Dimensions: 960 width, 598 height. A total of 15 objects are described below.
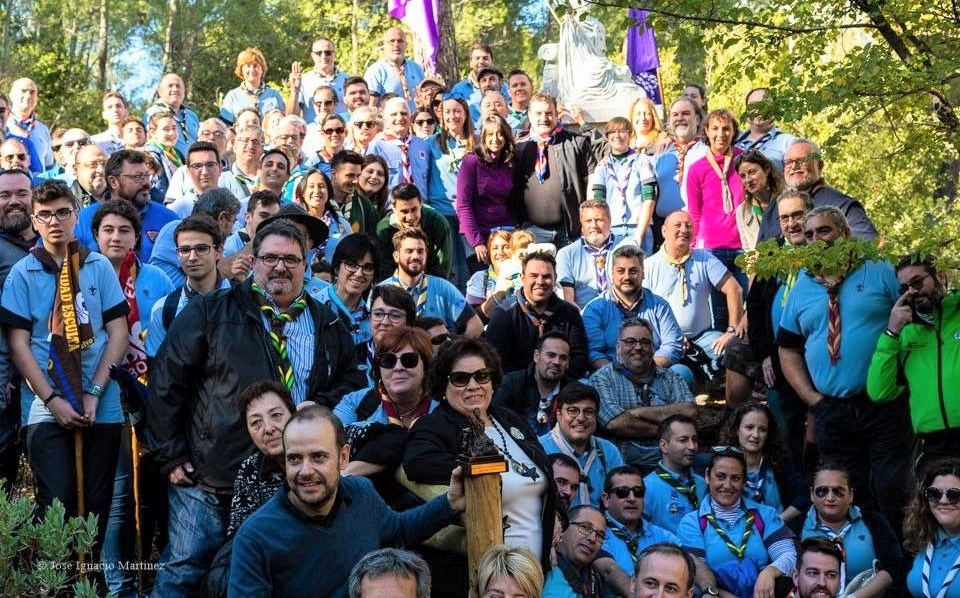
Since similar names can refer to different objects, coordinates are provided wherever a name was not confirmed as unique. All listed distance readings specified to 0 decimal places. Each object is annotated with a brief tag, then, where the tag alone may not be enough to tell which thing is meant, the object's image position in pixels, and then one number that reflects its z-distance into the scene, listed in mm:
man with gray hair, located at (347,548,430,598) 4836
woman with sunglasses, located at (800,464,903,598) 8109
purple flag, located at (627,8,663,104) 17891
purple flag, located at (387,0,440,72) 17859
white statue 18031
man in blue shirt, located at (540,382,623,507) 8398
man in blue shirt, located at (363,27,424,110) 16172
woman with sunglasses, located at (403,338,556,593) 6070
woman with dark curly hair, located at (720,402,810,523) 8742
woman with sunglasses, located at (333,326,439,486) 6688
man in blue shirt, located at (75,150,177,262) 9906
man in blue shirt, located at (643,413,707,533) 8539
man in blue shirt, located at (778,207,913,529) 8750
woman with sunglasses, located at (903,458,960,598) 7465
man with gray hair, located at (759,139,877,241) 10062
